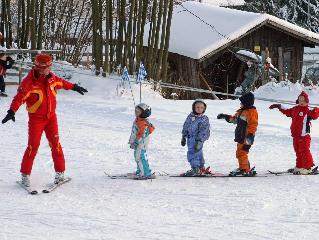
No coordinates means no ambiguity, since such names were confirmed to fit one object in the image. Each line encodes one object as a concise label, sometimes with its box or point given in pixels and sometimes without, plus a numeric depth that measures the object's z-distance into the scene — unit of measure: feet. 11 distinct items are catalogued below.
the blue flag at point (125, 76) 87.30
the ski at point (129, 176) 46.80
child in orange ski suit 48.75
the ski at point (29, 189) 40.75
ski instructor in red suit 42.39
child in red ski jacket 50.26
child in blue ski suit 47.83
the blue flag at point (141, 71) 86.93
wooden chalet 136.87
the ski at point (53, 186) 41.44
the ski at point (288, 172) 50.26
